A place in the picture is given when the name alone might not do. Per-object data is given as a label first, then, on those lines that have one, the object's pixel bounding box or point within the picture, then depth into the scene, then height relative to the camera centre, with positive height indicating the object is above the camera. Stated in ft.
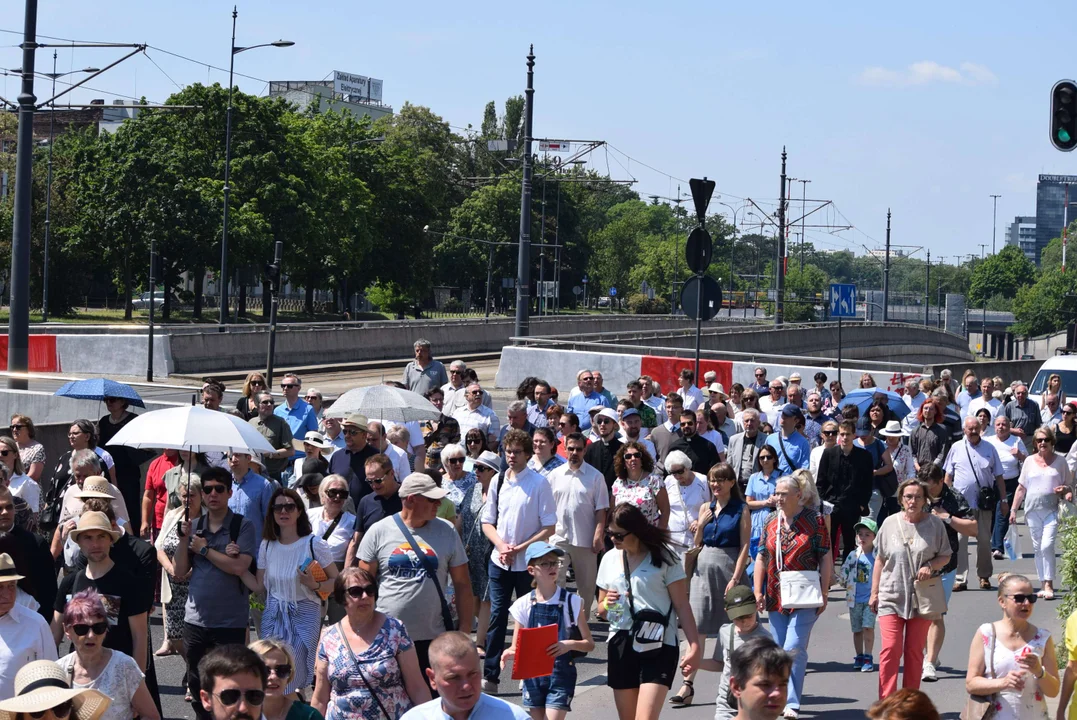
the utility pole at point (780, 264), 194.00 +6.45
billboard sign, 602.85 +90.17
